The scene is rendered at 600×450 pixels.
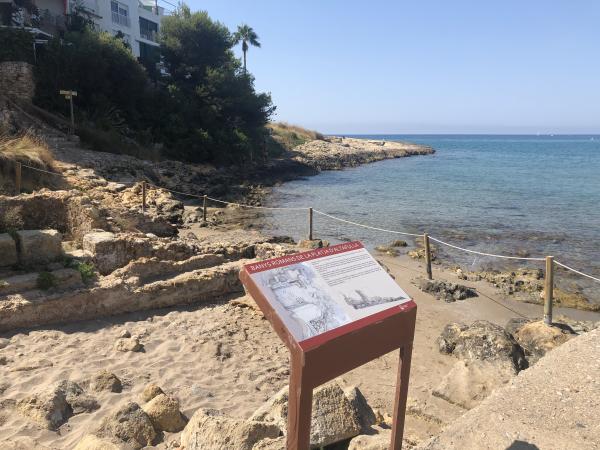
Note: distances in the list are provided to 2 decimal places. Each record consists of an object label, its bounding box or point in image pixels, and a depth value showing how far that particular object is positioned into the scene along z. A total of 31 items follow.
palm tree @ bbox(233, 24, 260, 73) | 50.14
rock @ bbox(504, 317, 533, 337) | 7.90
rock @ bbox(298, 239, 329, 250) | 11.97
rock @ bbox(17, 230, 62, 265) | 6.92
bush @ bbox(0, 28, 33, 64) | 22.66
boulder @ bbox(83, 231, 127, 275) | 7.63
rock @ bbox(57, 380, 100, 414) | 4.47
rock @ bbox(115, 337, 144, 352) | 5.88
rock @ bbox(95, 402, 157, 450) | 3.90
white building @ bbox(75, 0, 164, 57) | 33.56
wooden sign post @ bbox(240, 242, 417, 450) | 2.70
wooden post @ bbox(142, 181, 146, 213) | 14.94
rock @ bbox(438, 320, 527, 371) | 6.28
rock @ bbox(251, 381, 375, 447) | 3.82
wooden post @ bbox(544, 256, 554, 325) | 7.47
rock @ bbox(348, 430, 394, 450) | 3.53
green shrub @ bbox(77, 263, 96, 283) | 6.98
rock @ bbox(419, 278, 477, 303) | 9.52
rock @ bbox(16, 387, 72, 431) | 4.18
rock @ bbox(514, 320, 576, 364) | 6.92
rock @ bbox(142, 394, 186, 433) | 4.26
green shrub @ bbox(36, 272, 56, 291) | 6.49
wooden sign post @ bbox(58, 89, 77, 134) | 19.91
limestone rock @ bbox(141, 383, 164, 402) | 4.71
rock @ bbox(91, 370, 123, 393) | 4.91
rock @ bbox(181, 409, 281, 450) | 3.41
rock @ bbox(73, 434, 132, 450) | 3.45
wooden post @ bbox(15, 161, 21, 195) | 10.84
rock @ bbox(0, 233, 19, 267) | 6.75
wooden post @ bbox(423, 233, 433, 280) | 10.55
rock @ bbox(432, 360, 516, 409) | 5.28
